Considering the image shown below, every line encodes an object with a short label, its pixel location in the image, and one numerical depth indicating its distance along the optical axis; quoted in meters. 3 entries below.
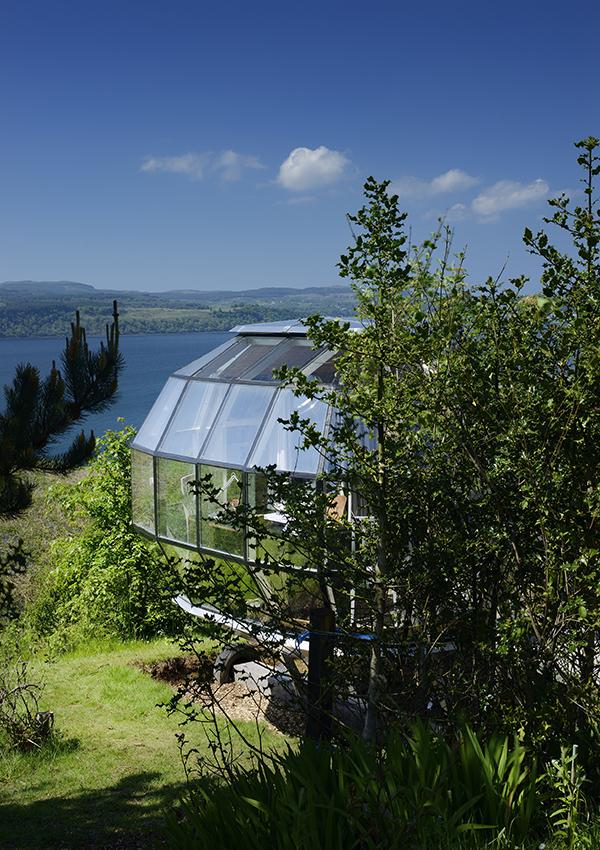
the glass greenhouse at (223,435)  10.98
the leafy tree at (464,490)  4.78
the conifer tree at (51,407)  7.93
